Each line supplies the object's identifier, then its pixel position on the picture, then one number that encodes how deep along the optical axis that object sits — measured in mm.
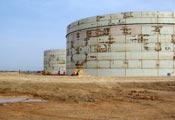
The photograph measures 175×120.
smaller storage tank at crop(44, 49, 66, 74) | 57566
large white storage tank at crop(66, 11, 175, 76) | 27156
